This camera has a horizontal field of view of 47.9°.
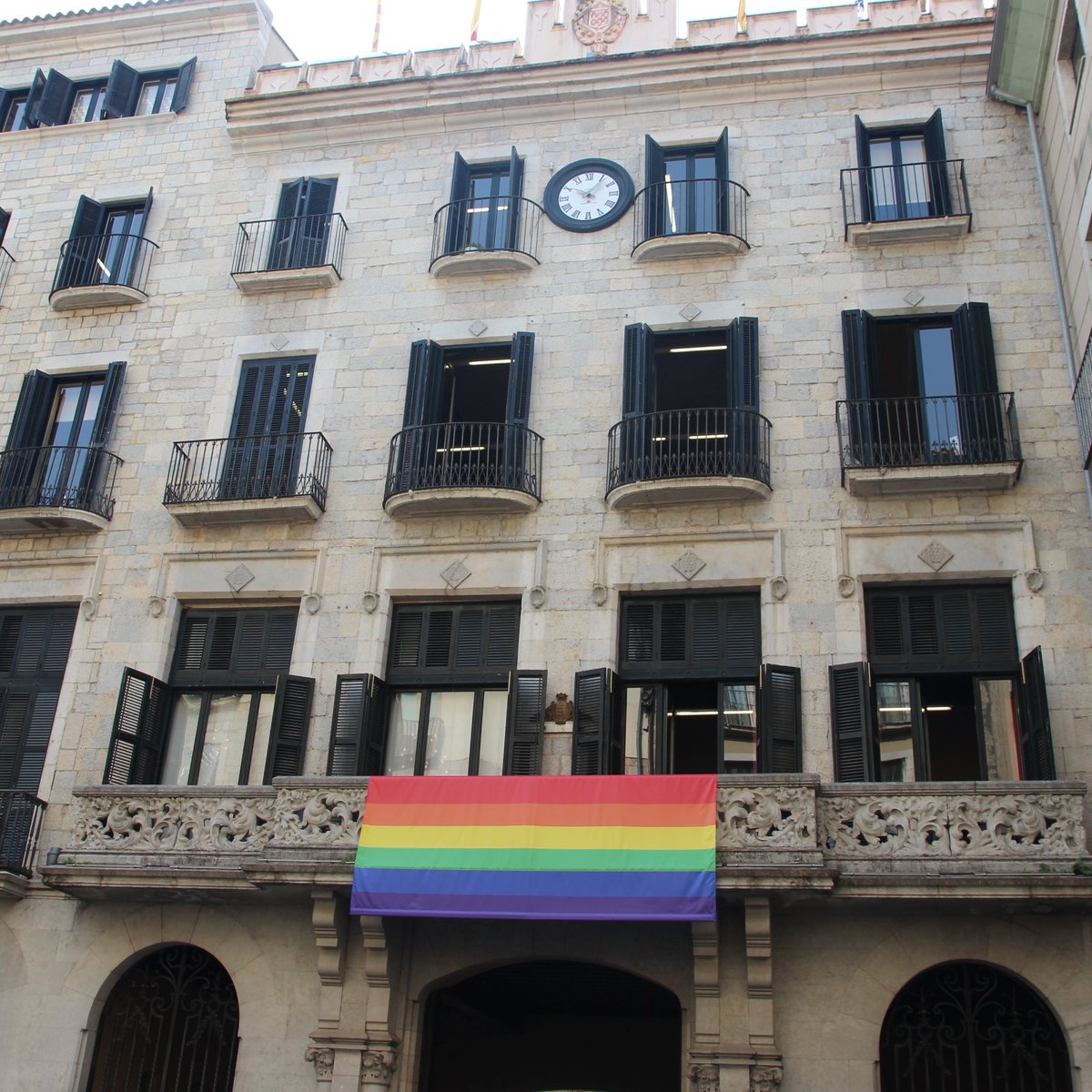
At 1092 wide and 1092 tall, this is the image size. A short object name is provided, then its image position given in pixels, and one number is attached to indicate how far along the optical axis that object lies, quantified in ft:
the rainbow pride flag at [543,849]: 44.11
